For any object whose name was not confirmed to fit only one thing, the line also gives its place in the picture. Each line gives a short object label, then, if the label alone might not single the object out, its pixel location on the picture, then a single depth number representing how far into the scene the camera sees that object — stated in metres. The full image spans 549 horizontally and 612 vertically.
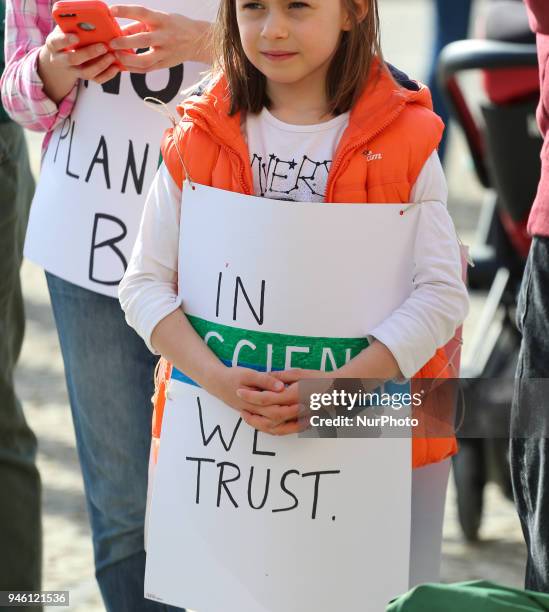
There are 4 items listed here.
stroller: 7.02
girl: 4.27
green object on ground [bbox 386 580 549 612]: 3.54
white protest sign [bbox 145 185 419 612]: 4.30
